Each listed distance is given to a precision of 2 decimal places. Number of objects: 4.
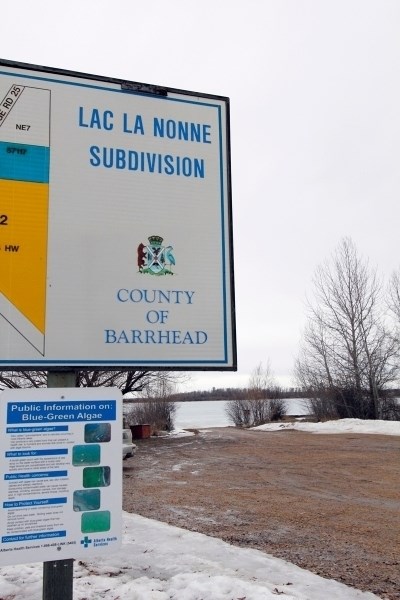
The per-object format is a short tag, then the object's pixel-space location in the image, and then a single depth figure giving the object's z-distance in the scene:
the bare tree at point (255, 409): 42.88
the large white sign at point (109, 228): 2.94
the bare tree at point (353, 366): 38.03
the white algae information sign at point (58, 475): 2.60
